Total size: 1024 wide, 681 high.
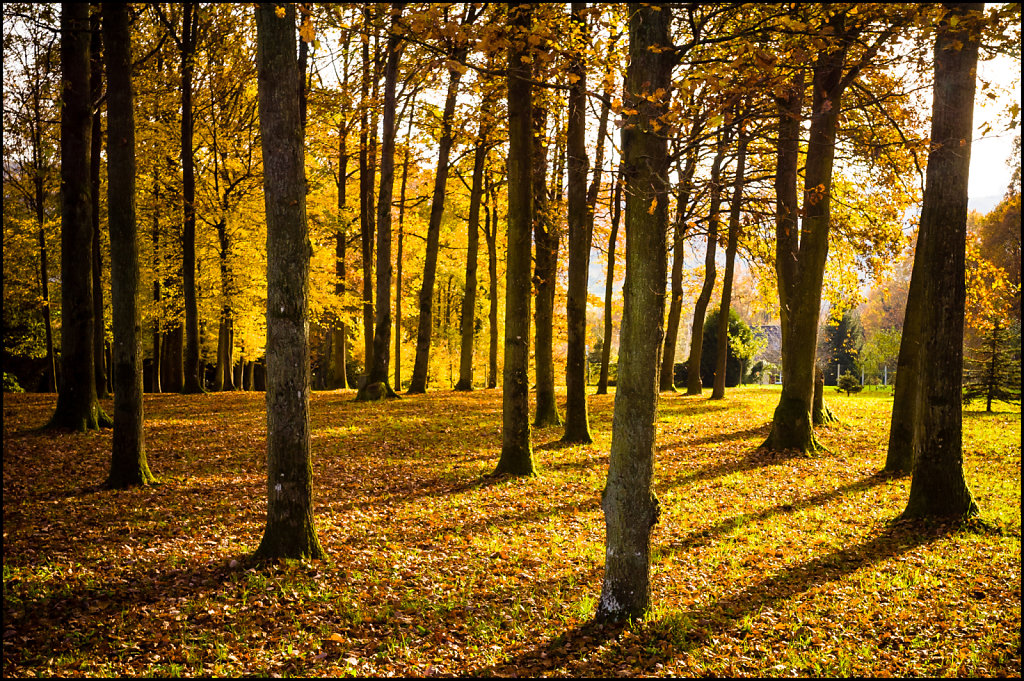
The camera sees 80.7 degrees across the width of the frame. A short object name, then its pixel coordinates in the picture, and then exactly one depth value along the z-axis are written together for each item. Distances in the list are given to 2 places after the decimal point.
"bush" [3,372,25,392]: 22.56
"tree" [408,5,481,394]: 20.02
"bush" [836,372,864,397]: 26.36
